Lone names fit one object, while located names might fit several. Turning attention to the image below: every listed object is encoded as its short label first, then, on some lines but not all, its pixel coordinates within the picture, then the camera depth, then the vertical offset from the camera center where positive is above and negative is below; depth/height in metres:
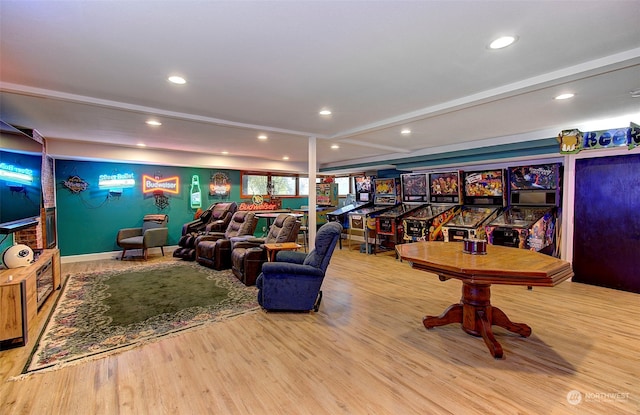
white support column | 5.20 -0.10
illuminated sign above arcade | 4.11 +0.87
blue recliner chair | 3.41 -0.92
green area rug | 2.73 -1.30
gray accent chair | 6.20 -0.74
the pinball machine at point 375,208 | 7.32 -0.23
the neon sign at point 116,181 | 6.59 +0.47
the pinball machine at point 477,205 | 5.57 -0.12
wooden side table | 4.10 -0.65
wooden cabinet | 2.64 -0.94
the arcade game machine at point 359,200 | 8.38 -0.01
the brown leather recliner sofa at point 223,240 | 5.46 -0.77
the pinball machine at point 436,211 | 6.18 -0.25
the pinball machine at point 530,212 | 4.88 -0.23
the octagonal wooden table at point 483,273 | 2.37 -0.61
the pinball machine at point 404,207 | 6.86 -0.18
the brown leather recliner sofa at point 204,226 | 6.31 -0.56
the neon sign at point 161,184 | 7.14 +0.41
